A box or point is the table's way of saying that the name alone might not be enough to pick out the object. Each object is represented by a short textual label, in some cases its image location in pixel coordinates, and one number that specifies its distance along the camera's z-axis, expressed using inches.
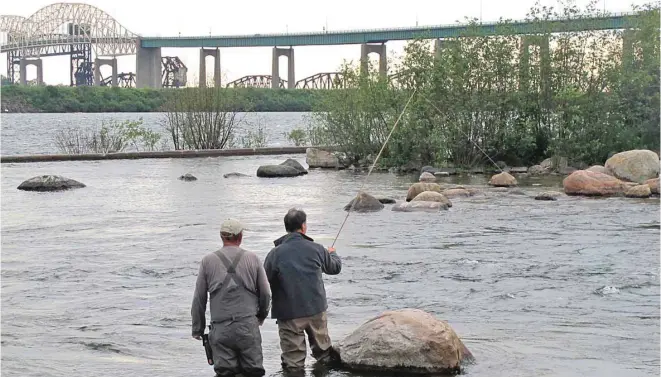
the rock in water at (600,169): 1206.4
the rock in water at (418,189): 1044.5
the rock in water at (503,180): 1214.3
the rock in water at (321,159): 1574.8
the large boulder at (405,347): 401.7
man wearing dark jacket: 390.6
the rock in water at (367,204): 960.3
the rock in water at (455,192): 1079.7
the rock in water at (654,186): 1082.7
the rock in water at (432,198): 979.9
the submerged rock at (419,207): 953.5
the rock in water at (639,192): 1063.6
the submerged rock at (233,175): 1369.5
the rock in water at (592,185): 1098.7
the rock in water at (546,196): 1057.5
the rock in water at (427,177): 1294.8
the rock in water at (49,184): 1197.7
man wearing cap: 365.4
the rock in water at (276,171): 1384.1
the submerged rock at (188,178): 1315.2
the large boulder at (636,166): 1176.2
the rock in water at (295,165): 1437.0
